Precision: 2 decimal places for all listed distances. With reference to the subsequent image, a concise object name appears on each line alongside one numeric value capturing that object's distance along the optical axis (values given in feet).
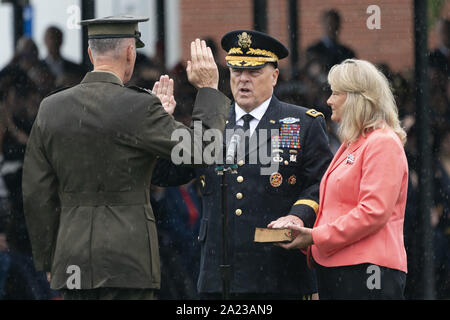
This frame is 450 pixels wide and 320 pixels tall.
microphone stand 23.04
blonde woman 23.57
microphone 25.04
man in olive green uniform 21.62
